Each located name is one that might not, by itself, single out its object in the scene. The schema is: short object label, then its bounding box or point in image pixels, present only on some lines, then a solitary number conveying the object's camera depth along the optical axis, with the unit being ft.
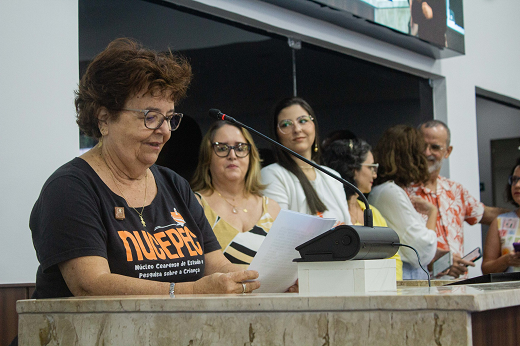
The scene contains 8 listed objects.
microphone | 5.00
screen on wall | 12.64
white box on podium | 4.27
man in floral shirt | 13.53
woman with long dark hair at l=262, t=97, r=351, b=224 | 10.20
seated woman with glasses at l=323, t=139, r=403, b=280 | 11.73
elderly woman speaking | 4.91
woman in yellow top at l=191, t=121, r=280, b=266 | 9.39
